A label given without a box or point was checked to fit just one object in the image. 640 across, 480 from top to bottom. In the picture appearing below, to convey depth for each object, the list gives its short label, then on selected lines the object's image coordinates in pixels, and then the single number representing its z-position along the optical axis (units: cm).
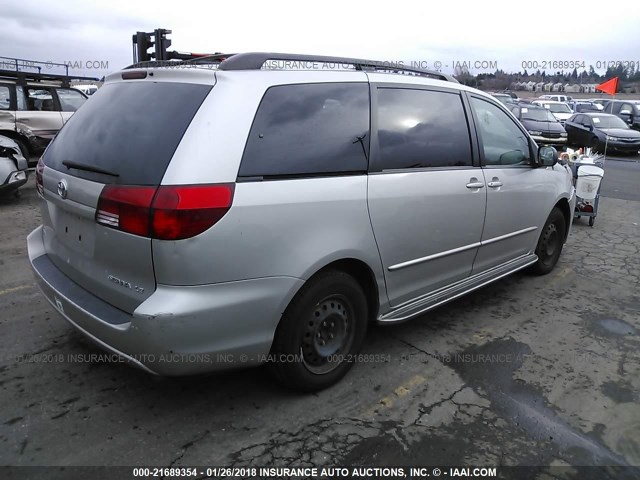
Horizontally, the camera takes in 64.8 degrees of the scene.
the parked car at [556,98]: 3922
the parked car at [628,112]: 2222
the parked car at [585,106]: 2795
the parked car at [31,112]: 948
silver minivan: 232
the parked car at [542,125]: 1792
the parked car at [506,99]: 2347
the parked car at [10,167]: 740
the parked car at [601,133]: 1822
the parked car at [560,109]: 2482
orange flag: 1692
